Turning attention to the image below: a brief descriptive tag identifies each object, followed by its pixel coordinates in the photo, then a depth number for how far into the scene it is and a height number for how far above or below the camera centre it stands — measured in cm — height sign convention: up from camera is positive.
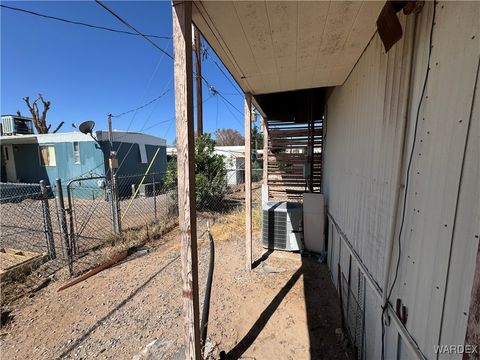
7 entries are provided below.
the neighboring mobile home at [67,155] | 994 +14
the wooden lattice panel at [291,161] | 607 -9
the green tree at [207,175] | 739 -57
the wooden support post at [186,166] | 153 -6
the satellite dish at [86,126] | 586 +80
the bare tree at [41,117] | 1511 +283
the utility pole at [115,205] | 480 -97
